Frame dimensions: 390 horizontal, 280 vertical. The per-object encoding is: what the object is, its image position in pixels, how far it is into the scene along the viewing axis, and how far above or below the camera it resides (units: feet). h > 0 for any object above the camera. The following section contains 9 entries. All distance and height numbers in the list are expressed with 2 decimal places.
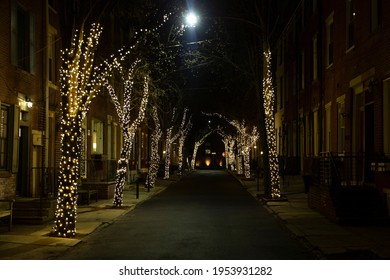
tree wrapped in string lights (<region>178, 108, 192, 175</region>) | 183.06 +10.47
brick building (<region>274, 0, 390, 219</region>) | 52.49 +7.50
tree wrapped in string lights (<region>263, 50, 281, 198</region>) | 75.46 +4.62
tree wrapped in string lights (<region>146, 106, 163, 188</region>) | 113.49 +2.40
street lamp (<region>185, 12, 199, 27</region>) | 68.70 +17.62
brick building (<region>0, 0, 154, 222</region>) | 56.13 +6.34
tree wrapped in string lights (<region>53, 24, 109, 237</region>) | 42.70 +2.38
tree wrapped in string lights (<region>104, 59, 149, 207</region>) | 68.33 +3.39
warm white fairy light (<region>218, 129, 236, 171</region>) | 216.08 +7.30
